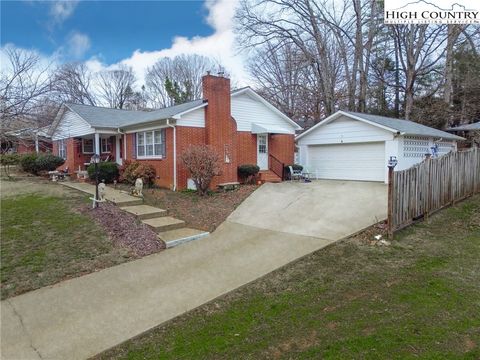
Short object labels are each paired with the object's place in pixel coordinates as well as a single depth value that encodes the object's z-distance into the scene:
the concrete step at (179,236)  7.10
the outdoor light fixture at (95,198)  9.61
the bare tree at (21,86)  6.92
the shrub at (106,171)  15.62
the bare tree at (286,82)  27.67
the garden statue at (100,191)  10.09
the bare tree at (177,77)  37.97
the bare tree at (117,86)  43.59
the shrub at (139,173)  14.38
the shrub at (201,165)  12.00
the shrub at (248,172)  15.28
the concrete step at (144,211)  8.70
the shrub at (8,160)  20.11
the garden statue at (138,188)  11.45
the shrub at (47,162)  18.22
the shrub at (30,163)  18.48
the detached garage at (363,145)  14.29
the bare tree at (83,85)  38.71
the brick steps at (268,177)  15.89
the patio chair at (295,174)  17.06
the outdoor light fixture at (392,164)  6.94
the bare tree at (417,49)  24.20
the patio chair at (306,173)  16.78
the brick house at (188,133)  13.85
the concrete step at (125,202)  9.91
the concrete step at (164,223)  7.83
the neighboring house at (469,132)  19.73
